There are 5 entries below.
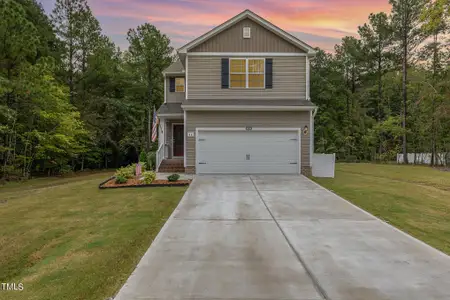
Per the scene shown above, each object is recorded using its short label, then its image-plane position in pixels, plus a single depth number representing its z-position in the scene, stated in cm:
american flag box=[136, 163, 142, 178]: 1269
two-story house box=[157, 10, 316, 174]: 1329
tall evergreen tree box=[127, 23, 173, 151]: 2438
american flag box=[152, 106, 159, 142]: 1405
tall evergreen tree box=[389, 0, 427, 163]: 2377
